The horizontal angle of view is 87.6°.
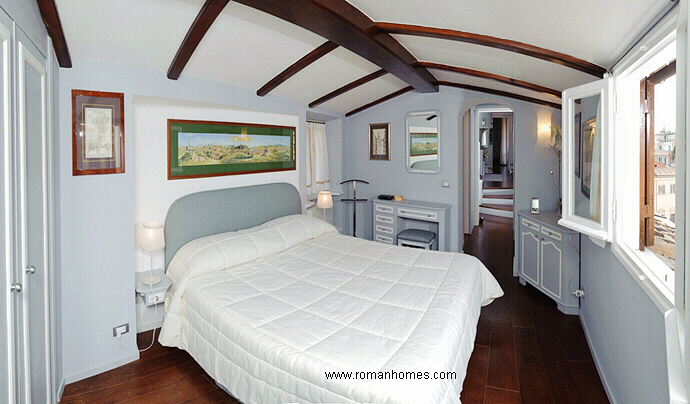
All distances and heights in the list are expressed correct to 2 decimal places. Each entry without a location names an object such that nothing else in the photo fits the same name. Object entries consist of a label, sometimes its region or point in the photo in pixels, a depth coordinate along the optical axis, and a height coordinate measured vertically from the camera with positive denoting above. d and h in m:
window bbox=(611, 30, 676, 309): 1.51 +0.12
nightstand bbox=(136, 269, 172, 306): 2.65 -0.71
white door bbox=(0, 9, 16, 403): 1.35 -0.12
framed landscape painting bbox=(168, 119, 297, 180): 3.23 +0.46
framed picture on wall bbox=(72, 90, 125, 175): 2.38 +0.43
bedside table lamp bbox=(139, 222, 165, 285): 2.80 -0.35
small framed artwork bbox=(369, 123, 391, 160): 5.18 +0.76
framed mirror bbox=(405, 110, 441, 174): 4.79 +0.70
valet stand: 4.99 -0.09
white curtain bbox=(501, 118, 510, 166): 10.76 +1.53
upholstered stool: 4.46 -0.57
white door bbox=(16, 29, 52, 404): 1.60 -0.11
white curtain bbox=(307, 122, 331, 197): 5.04 +0.49
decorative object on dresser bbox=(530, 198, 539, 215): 3.89 -0.15
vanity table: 4.51 -0.33
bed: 1.60 -0.69
